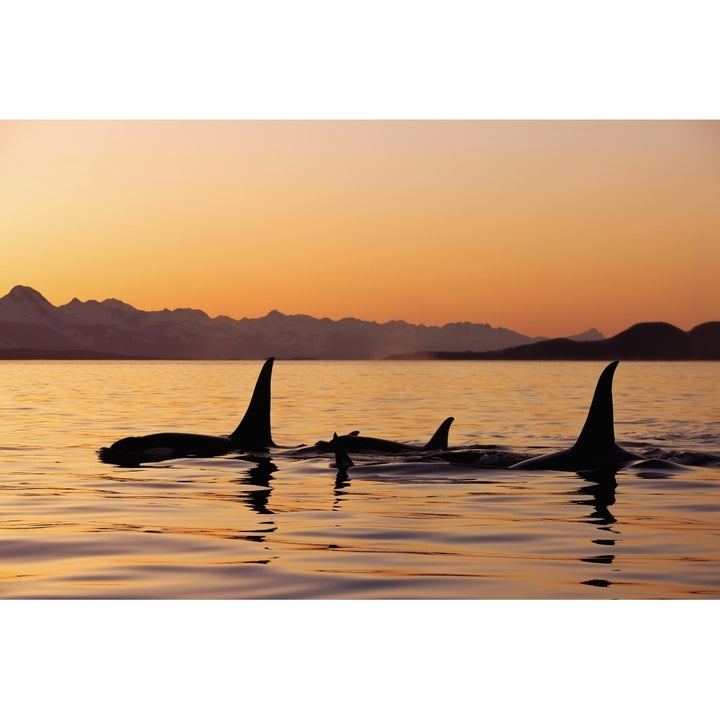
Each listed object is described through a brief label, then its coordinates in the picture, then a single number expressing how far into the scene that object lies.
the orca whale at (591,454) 20.11
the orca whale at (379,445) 22.41
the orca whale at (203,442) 22.19
